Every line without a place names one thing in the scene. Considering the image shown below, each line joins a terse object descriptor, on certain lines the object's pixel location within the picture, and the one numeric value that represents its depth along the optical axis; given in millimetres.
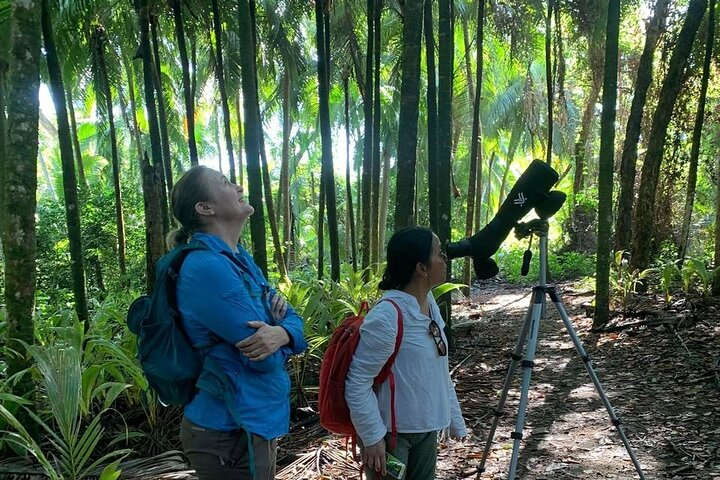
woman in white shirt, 1916
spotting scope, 2605
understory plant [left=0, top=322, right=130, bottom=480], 2951
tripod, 2703
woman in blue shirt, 1615
